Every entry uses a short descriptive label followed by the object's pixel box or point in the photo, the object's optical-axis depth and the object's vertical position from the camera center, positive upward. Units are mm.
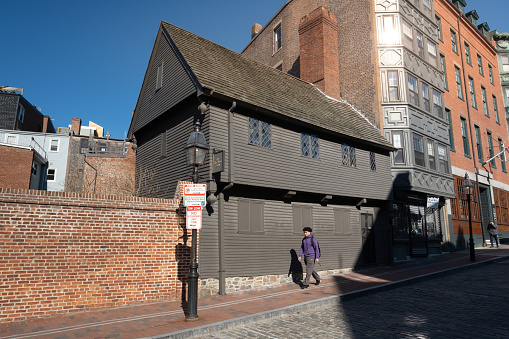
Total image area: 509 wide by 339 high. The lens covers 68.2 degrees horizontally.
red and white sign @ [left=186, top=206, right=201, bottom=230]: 8523 +440
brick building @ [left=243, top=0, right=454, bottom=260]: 19531 +8502
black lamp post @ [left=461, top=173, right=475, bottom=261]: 19469 +2650
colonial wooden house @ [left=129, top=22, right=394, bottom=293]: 12133 +2959
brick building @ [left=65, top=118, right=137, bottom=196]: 22056 +6213
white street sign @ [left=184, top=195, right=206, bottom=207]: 8602 +826
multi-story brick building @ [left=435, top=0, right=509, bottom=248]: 25016 +8920
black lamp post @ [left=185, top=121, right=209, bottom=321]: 8106 +1550
